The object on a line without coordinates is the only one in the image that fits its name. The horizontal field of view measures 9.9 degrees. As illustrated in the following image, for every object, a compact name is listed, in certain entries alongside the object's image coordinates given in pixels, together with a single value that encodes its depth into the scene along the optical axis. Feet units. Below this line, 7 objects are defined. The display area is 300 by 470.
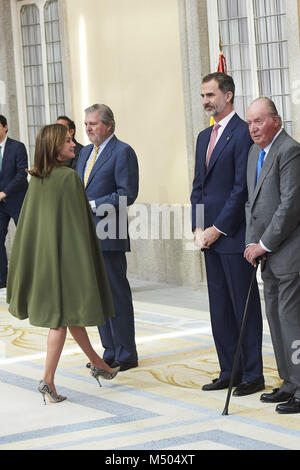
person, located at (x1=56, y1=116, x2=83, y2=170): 49.54
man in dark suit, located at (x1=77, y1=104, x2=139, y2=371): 36.30
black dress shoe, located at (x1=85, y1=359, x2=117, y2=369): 37.05
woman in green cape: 32.38
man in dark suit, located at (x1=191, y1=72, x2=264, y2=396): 32.47
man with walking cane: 29.69
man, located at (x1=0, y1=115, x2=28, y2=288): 58.42
